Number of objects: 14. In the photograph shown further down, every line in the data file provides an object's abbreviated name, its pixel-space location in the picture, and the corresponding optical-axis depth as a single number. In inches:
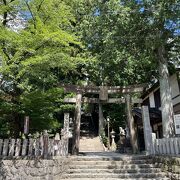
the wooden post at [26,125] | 348.5
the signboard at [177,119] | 357.2
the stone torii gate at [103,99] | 482.6
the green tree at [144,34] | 404.5
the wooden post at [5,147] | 313.4
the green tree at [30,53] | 313.0
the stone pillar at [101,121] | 1042.6
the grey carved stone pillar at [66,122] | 727.7
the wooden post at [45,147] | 322.5
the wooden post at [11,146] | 313.3
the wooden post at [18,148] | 315.0
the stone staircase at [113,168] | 343.0
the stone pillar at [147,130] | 435.5
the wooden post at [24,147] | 316.5
